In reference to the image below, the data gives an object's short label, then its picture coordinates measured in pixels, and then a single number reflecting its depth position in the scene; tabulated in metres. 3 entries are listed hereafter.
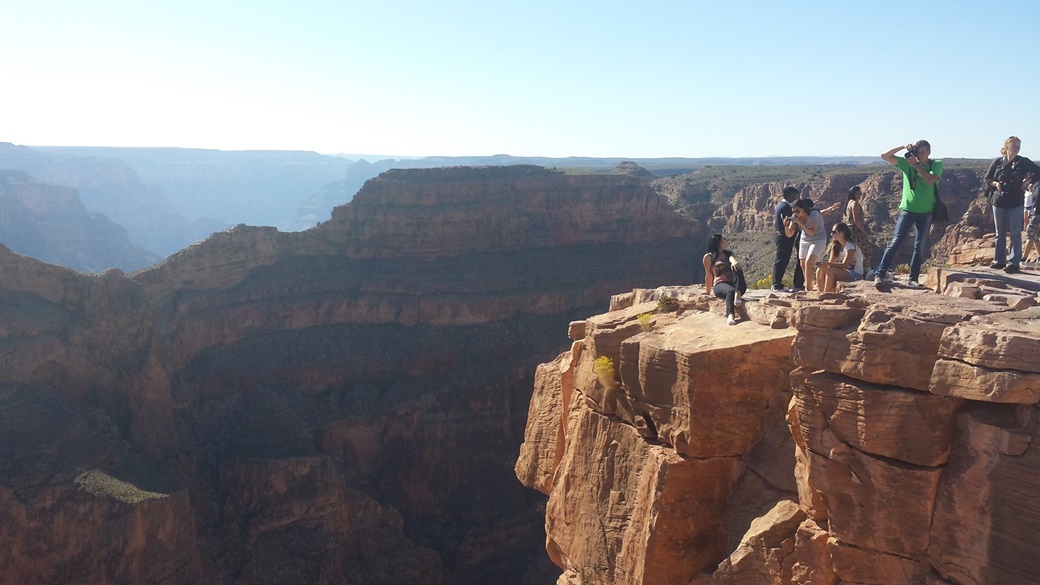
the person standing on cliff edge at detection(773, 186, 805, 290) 14.75
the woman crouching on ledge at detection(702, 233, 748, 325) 11.91
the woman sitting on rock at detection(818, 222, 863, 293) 12.45
